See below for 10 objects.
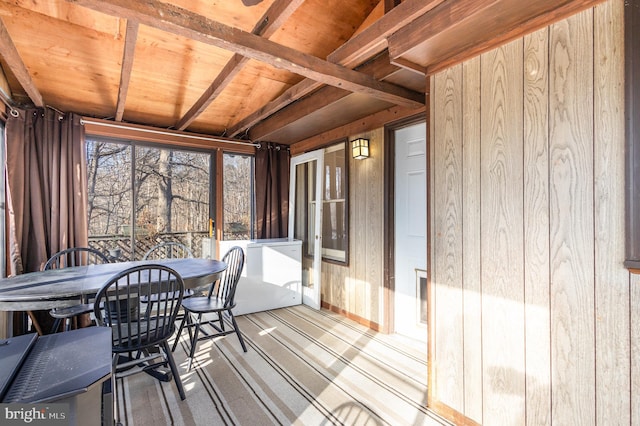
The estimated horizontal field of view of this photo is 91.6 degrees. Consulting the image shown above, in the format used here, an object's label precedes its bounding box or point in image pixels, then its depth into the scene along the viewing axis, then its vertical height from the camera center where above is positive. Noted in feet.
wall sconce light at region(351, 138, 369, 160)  11.11 +2.27
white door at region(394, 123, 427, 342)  9.90 -0.67
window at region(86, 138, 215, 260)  13.44 +0.75
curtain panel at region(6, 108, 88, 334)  9.41 +0.89
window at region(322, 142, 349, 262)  12.45 +0.25
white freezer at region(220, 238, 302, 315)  12.54 -2.65
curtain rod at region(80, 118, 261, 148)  11.24 +3.27
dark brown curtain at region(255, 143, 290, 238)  14.67 +1.06
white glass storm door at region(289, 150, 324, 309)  13.12 -0.13
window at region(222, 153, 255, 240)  14.40 +0.74
